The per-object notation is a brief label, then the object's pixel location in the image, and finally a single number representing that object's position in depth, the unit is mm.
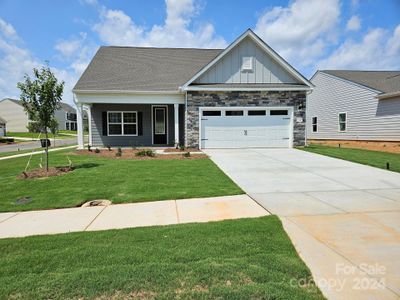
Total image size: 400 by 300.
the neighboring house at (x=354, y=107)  18094
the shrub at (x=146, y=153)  12539
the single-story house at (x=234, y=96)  15297
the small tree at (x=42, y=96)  8523
